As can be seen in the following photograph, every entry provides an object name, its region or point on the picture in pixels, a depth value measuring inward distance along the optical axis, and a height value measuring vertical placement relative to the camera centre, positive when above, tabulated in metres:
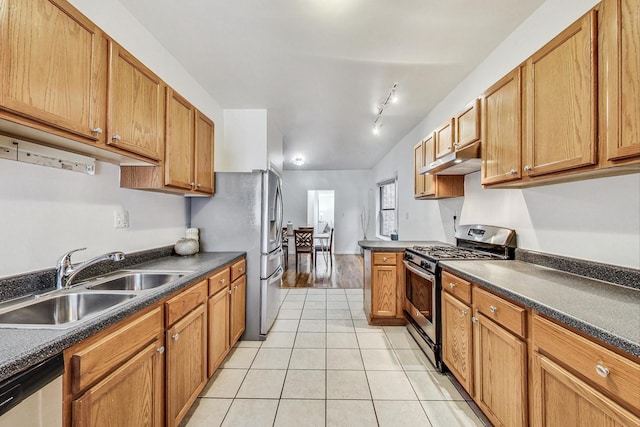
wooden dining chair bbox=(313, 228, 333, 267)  6.27 -0.77
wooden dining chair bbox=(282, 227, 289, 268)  5.84 -0.68
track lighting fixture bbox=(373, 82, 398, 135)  2.84 +1.31
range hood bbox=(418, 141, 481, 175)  2.04 +0.44
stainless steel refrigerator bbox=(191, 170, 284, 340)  2.62 -0.09
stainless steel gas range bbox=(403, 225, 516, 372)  2.06 -0.44
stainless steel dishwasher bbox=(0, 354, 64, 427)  0.66 -0.48
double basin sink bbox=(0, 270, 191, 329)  1.05 -0.39
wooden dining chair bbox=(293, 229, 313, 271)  5.96 -0.54
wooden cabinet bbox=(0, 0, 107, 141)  0.91 +0.58
